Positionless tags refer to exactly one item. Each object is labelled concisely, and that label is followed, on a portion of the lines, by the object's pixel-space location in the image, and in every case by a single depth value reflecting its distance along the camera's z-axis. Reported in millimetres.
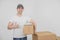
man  2355
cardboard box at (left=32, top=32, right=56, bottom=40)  2328
